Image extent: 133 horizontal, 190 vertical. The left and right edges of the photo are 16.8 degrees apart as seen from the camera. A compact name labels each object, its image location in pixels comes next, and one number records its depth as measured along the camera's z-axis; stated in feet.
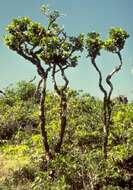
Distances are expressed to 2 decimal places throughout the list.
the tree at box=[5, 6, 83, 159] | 56.95
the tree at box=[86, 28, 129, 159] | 61.00
